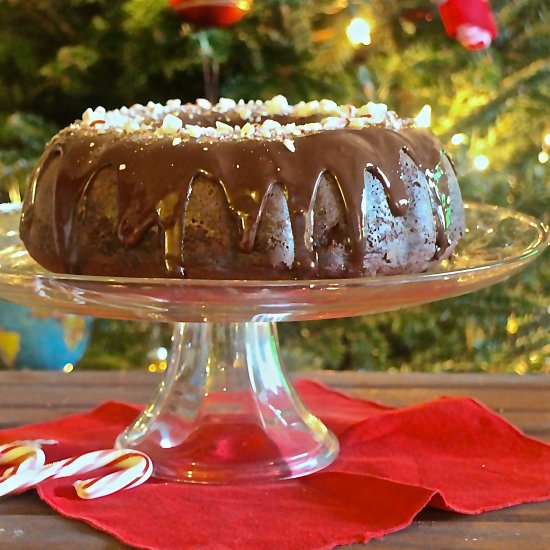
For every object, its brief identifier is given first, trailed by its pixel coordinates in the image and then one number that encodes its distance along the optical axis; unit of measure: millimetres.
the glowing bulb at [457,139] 1360
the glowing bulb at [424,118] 1020
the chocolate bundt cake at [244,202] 917
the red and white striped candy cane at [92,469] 908
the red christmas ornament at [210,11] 1187
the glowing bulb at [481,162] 1375
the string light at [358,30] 1322
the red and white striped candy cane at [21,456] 929
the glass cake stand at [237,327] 890
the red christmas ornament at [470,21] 1186
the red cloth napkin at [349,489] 870
